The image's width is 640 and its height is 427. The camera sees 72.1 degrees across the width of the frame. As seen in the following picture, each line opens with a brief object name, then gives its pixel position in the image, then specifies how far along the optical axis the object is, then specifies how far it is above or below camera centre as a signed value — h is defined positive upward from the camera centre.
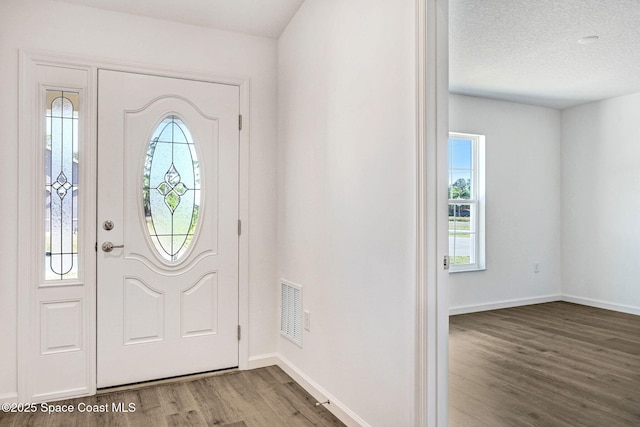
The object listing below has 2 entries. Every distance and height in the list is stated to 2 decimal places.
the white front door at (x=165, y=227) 2.92 -0.09
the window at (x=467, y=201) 5.28 +0.17
